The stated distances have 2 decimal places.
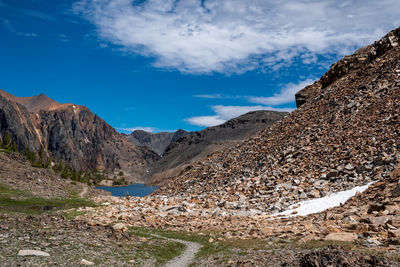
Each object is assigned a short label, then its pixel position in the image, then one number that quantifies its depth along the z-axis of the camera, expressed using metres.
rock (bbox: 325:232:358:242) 20.12
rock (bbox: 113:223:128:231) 28.72
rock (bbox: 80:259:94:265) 17.48
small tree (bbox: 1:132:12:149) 149.82
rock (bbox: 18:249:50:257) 17.23
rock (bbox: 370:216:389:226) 21.64
